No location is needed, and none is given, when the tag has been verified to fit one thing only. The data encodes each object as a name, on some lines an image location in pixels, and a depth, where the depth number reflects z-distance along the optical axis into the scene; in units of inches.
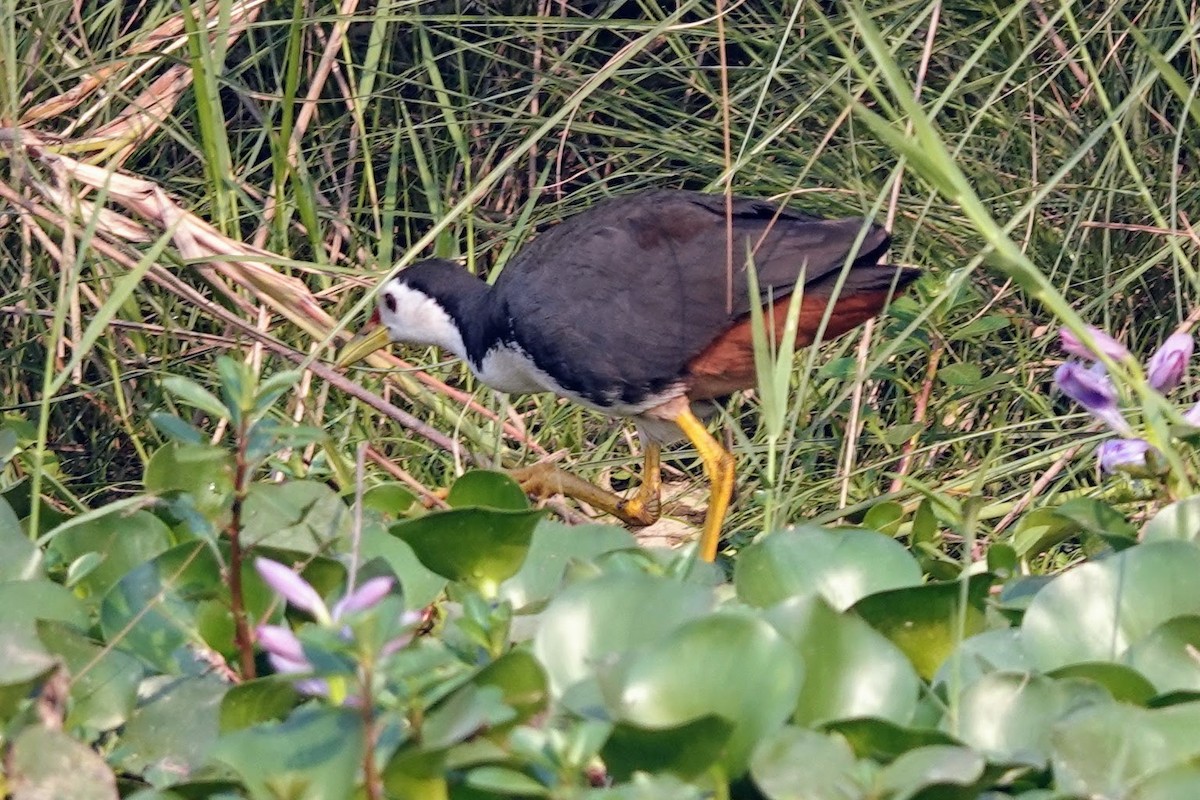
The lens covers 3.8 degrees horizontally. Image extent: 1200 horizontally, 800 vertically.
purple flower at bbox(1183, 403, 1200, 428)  325.9
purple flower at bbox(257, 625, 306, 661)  315.9
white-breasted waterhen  343.3
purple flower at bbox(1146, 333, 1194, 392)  325.9
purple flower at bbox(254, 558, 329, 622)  316.5
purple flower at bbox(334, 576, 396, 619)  315.8
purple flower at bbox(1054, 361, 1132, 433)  325.3
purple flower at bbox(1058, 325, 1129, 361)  323.0
